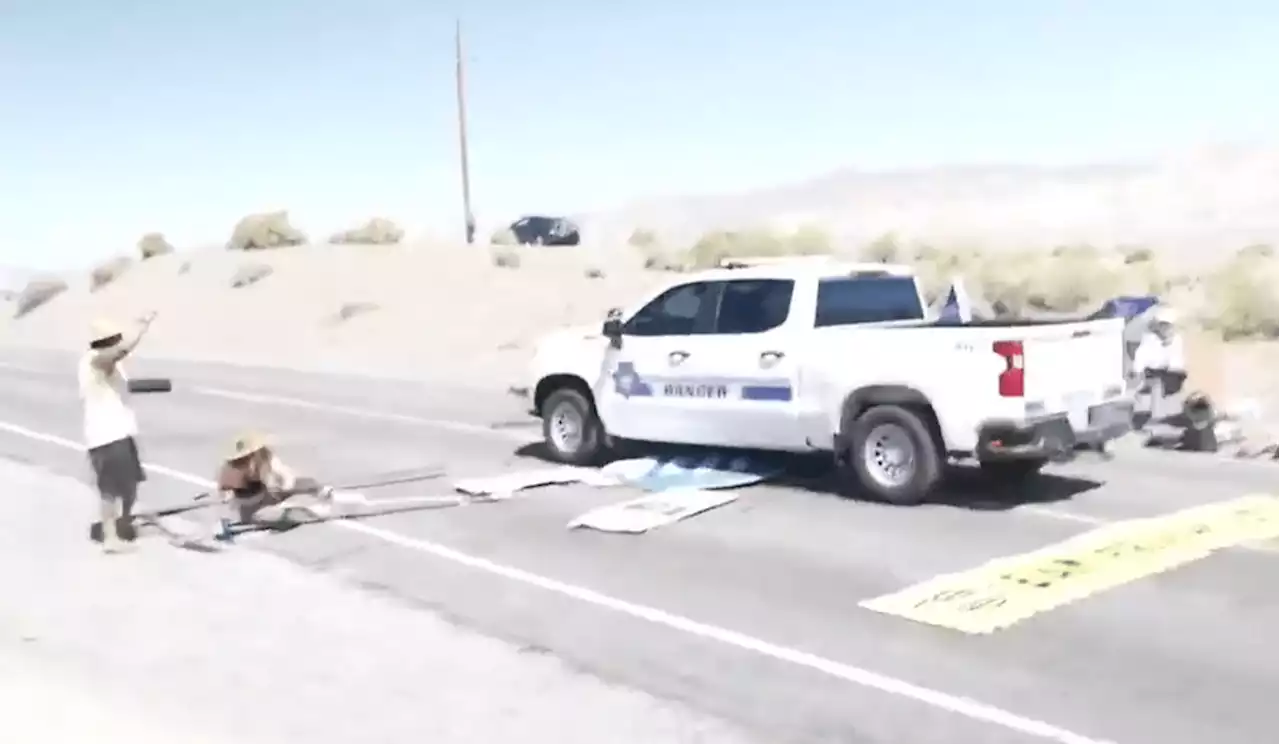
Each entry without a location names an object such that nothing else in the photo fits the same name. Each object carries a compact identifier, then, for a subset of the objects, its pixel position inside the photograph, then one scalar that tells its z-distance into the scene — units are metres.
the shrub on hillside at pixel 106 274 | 55.47
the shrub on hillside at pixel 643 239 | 60.94
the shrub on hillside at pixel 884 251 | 50.86
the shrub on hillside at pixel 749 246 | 48.50
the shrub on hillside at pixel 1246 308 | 26.80
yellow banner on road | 7.93
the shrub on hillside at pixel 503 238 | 56.18
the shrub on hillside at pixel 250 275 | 48.09
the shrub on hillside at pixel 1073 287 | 34.78
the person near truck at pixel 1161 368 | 14.12
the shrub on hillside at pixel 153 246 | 62.00
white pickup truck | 10.45
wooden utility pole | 50.19
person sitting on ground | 10.62
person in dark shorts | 9.70
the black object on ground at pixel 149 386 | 10.77
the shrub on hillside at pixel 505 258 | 44.23
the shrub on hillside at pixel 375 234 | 55.19
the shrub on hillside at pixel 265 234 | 57.00
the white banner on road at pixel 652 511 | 10.46
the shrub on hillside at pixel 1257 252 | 42.41
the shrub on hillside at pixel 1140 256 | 47.45
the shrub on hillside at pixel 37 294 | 55.28
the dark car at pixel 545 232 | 59.69
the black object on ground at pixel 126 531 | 10.21
